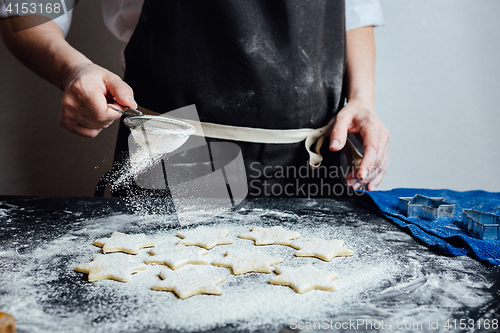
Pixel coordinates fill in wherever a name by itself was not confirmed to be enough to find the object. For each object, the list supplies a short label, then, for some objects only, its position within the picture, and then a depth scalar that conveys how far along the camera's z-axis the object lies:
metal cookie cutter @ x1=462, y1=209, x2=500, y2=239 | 0.90
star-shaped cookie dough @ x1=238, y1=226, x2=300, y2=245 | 0.88
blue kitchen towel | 0.82
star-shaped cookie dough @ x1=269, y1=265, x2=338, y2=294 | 0.66
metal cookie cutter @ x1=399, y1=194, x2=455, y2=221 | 1.05
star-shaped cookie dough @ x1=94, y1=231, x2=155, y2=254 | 0.83
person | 1.27
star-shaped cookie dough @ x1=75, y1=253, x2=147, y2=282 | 0.70
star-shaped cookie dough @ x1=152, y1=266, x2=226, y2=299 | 0.64
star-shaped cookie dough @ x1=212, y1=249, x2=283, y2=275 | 0.73
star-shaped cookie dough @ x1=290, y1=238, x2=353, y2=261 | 0.81
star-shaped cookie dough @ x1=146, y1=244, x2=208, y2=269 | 0.76
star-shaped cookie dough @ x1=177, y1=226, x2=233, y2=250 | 0.87
